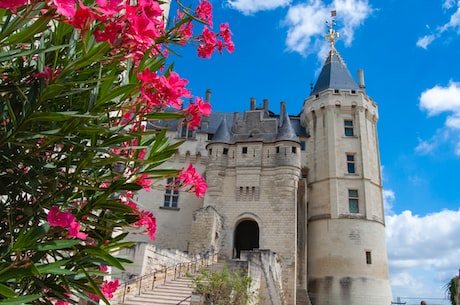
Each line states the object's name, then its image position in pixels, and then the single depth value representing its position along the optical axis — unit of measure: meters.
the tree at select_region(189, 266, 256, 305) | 7.12
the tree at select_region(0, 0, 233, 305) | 1.34
